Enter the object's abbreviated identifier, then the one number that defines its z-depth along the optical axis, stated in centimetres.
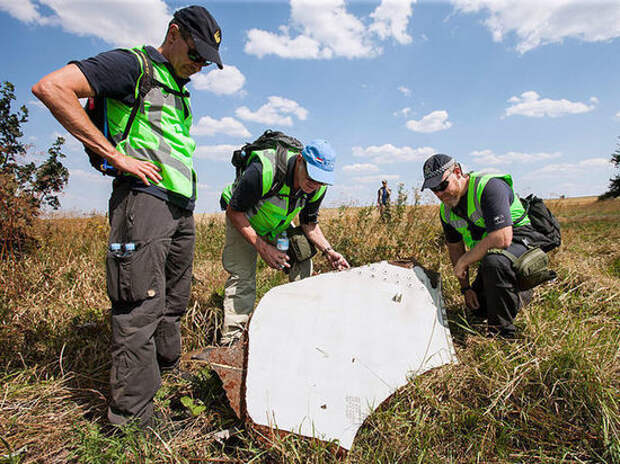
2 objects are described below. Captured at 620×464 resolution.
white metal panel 165
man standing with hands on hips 157
